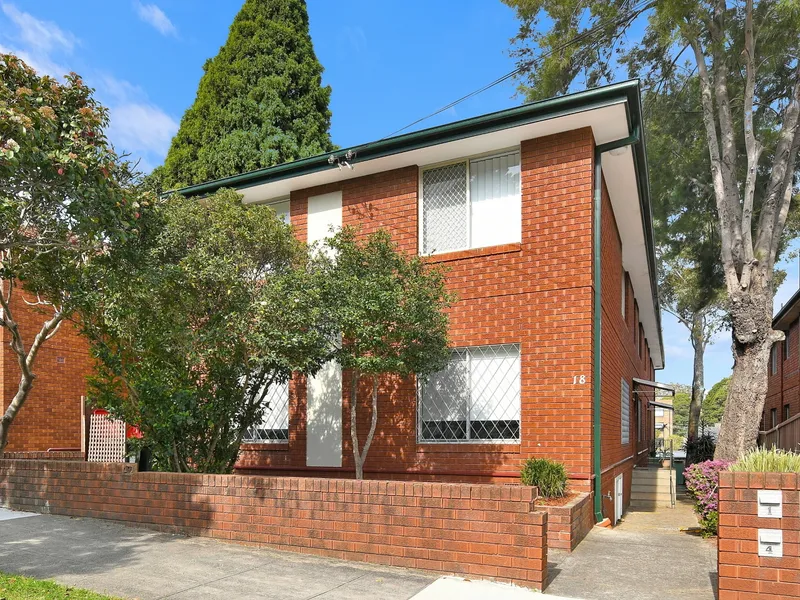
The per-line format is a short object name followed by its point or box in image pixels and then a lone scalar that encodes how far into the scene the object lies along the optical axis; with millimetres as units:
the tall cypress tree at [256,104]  21922
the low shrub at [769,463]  6027
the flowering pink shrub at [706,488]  9947
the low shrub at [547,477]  9062
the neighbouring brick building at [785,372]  25281
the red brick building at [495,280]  10102
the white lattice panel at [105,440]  12584
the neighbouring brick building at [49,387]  16016
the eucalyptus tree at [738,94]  12297
